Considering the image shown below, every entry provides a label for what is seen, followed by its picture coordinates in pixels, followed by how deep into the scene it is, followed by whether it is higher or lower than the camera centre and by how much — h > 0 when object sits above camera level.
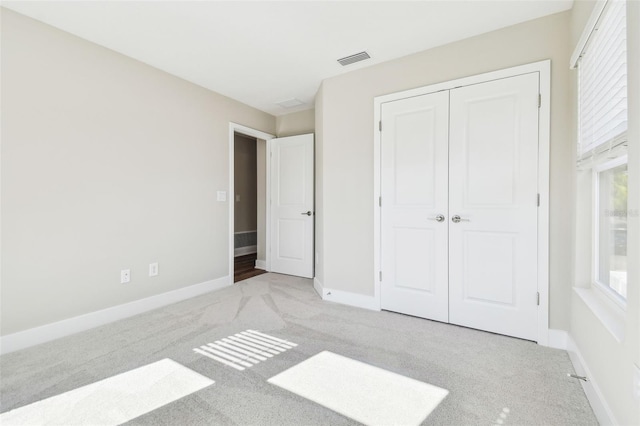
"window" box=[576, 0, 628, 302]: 1.34 +0.41
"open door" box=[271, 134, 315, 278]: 4.12 +0.08
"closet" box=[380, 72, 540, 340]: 2.26 +0.05
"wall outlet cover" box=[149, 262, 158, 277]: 2.97 -0.60
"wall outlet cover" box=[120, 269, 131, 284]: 2.73 -0.61
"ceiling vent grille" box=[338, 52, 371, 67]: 2.72 +1.45
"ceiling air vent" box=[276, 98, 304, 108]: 3.93 +1.48
